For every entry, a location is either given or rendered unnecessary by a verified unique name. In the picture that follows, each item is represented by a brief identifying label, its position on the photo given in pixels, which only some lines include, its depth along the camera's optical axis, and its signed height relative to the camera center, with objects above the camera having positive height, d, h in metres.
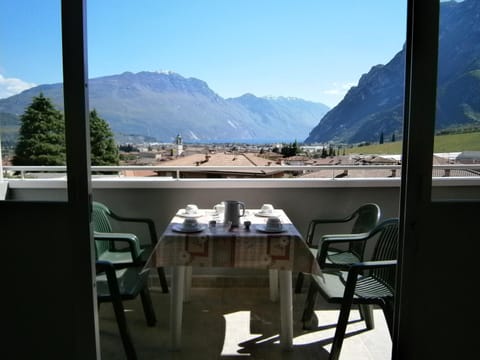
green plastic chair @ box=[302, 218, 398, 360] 1.82 -0.80
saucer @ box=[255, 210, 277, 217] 2.51 -0.46
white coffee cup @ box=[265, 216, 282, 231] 2.06 -0.45
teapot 2.21 -0.41
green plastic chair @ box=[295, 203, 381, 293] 2.31 -0.64
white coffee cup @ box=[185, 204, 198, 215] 2.48 -0.44
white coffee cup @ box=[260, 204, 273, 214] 2.55 -0.44
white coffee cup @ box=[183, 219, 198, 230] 2.06 -0.45
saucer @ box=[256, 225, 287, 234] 2.04 -0.48
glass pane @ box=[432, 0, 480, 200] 1.21 +0.26
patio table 1.92 -0.57
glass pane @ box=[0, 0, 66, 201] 1.19 +0.28
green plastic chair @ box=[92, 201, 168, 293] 2.29 -0.70
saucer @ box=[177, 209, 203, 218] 2.42 -0.46
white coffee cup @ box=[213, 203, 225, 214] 2.49 -0.43
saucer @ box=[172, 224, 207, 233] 2.03 -0.47
